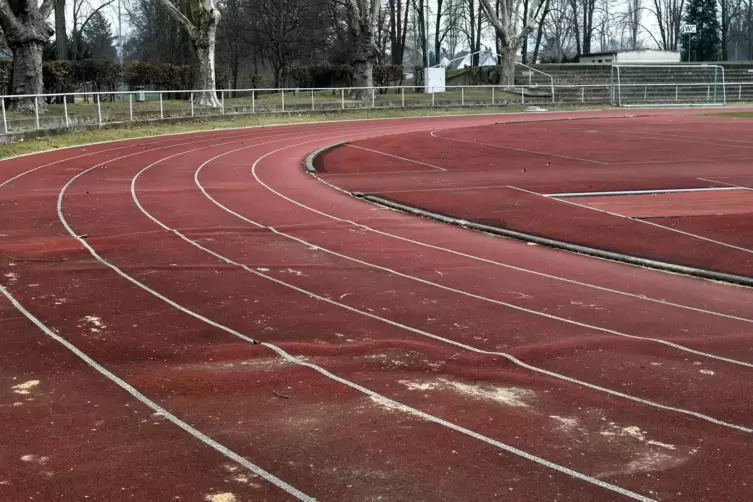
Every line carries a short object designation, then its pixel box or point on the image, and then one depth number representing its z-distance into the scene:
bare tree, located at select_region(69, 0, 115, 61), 49.49
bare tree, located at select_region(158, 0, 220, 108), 33.78
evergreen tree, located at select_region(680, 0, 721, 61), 80.88
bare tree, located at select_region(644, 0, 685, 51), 89.75
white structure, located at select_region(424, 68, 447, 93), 46.19
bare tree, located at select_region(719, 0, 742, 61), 81.31
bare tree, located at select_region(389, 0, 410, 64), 64.50
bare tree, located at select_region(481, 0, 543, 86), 47.38
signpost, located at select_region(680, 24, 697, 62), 68.75
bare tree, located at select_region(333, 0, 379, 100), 39.69
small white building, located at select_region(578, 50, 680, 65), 64.75
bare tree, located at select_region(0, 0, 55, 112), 27.31
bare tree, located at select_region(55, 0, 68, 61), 43.20
